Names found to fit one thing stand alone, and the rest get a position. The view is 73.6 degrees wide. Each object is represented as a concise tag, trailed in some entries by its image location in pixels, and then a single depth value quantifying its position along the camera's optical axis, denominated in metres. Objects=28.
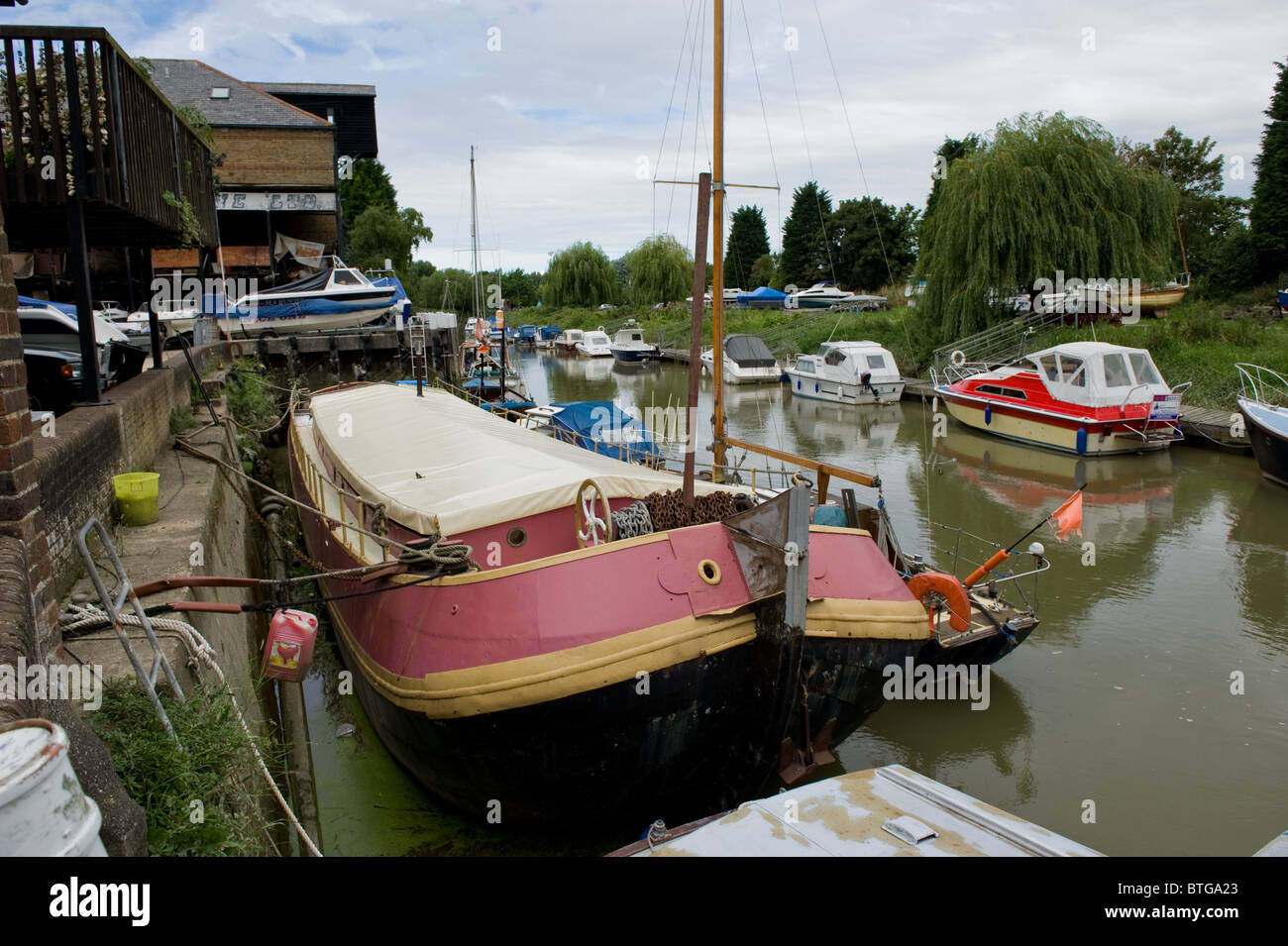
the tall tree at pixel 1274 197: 28.80
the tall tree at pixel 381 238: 43.50
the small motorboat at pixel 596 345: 51.09
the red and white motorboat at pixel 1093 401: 19.81
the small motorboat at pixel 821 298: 54.51
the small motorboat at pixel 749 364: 34.91
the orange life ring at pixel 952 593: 8.03
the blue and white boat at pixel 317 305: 24.17
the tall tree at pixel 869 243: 60.03
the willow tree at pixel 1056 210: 26.02
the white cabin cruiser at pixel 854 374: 29.02
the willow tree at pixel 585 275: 69.62
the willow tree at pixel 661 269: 60.00
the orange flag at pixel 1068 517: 8.91
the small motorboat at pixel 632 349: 47.97
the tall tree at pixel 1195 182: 40.72
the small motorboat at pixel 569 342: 55.28
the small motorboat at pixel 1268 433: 15.98
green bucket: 6.32
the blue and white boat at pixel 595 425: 15.70
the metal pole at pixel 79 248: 6.74
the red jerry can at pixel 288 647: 4.62
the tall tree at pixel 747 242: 80.06
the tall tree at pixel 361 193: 53.47
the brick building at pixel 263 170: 31.11
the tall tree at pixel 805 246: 66.69
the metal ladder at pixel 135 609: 3.72
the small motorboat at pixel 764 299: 60.16
